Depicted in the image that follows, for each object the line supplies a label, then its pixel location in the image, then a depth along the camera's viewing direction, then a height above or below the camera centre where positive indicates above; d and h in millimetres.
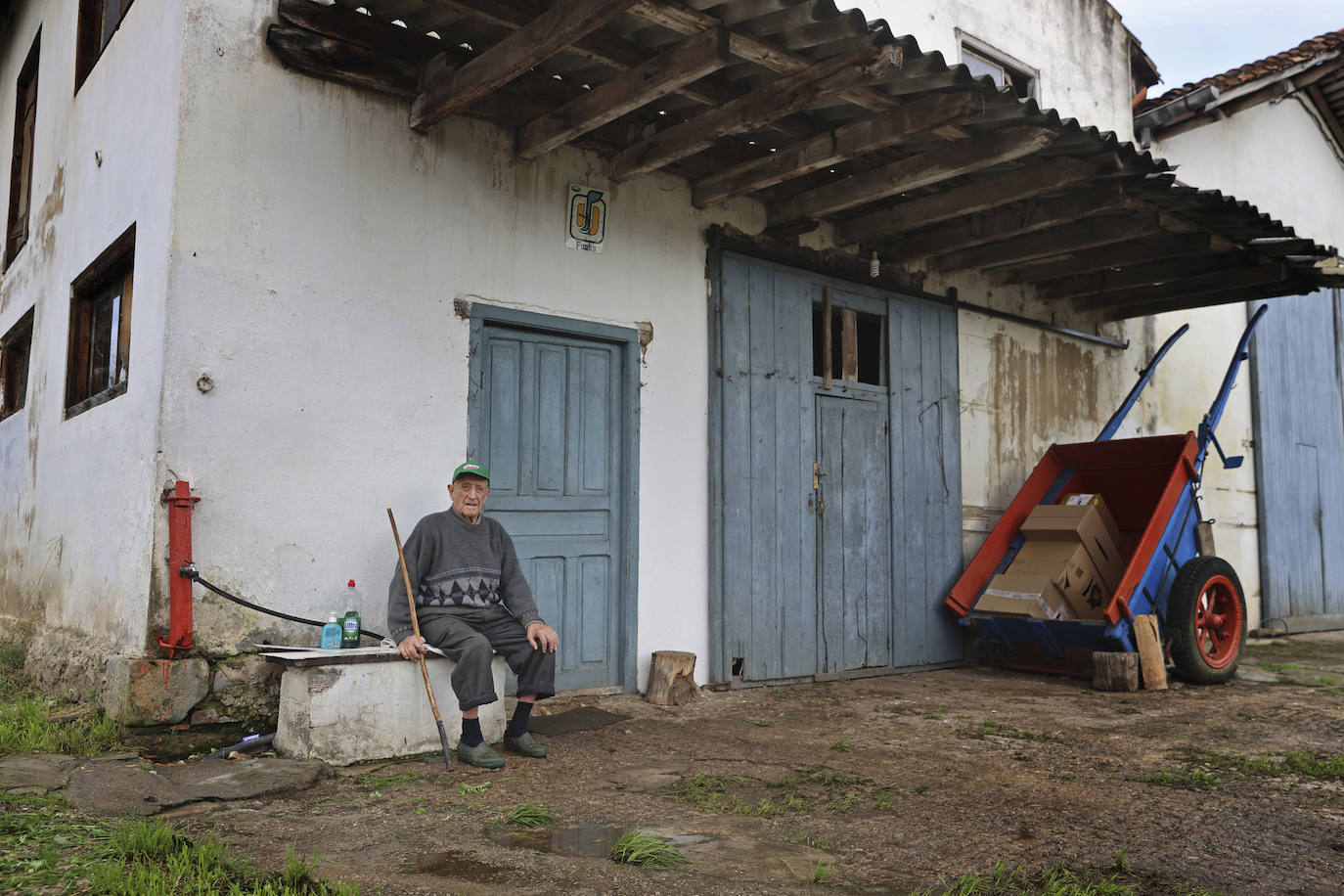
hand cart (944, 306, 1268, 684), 7191 -105
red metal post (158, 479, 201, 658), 4660 -61
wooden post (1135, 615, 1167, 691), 7031 -692
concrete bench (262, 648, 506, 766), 4453 -709
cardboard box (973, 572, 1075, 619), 7301 -322
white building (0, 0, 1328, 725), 4969 +1614
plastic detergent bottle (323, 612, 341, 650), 4852 -409
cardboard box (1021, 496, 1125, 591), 7594 +204
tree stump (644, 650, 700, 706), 6195 -776
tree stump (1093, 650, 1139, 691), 6938 -804
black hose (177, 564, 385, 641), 4656 -116
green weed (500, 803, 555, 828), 3670 -983
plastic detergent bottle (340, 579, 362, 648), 4922 -387
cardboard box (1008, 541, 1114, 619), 7406 -133
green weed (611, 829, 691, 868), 3164 -964
